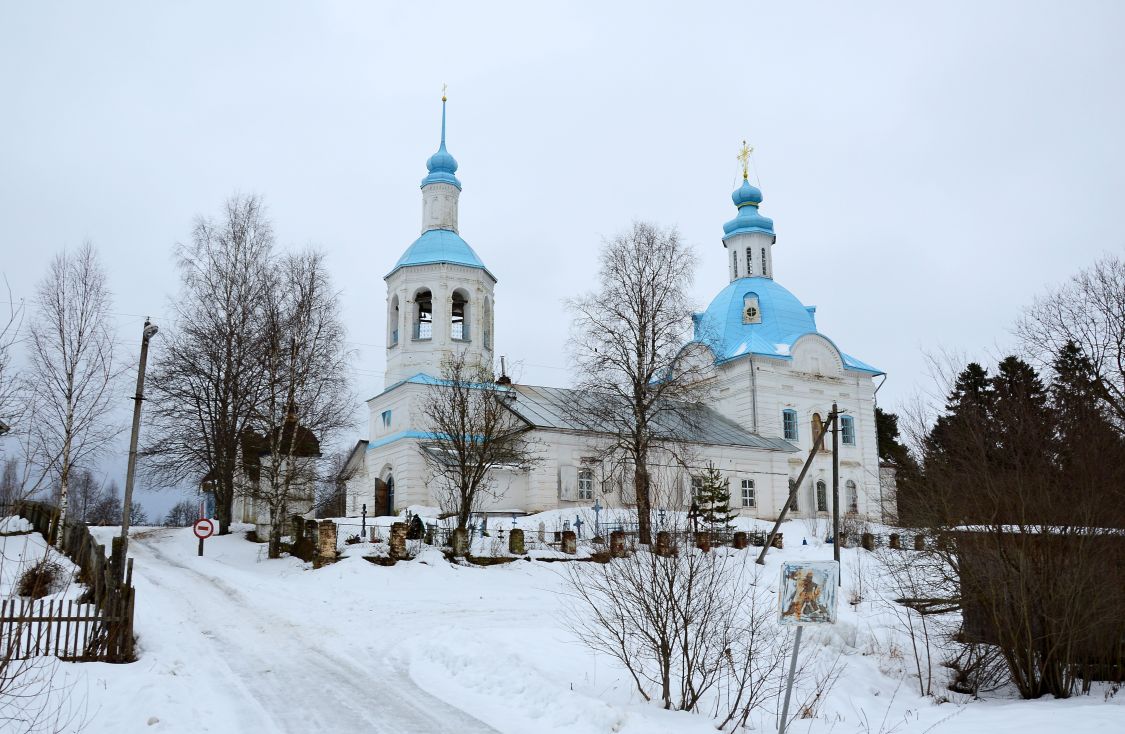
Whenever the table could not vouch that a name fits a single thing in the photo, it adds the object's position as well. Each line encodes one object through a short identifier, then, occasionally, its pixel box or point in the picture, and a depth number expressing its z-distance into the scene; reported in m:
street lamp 15.09
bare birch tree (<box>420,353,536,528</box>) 24.23
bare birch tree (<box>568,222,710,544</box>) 26.11
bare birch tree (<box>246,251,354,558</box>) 24.28
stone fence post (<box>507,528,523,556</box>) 23.45
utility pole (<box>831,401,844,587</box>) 23.11
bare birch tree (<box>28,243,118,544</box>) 22.62
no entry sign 22.73
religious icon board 7.92
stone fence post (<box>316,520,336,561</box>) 20.97
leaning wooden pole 23.73
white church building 31.70
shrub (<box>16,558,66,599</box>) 13.55
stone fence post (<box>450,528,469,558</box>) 22.42
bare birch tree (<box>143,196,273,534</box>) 25.36
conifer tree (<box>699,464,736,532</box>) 28.46
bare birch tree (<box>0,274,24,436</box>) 8.95
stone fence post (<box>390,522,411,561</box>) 21.23
